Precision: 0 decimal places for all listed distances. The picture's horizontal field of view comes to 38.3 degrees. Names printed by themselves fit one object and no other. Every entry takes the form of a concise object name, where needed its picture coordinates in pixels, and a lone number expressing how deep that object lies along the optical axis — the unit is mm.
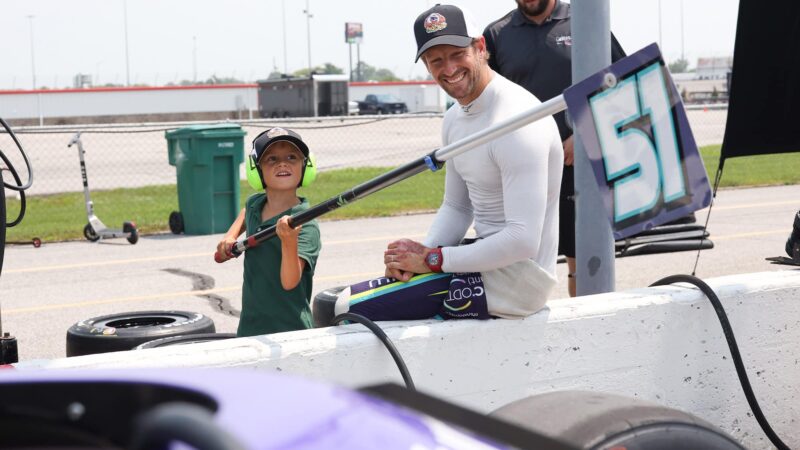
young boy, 4410
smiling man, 4188
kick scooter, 12531
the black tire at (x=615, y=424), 2752
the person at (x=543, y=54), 5988
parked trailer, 60688
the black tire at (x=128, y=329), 4941
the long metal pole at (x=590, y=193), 4879
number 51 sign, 3854
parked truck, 71188
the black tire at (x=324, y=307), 4723
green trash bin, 13383
